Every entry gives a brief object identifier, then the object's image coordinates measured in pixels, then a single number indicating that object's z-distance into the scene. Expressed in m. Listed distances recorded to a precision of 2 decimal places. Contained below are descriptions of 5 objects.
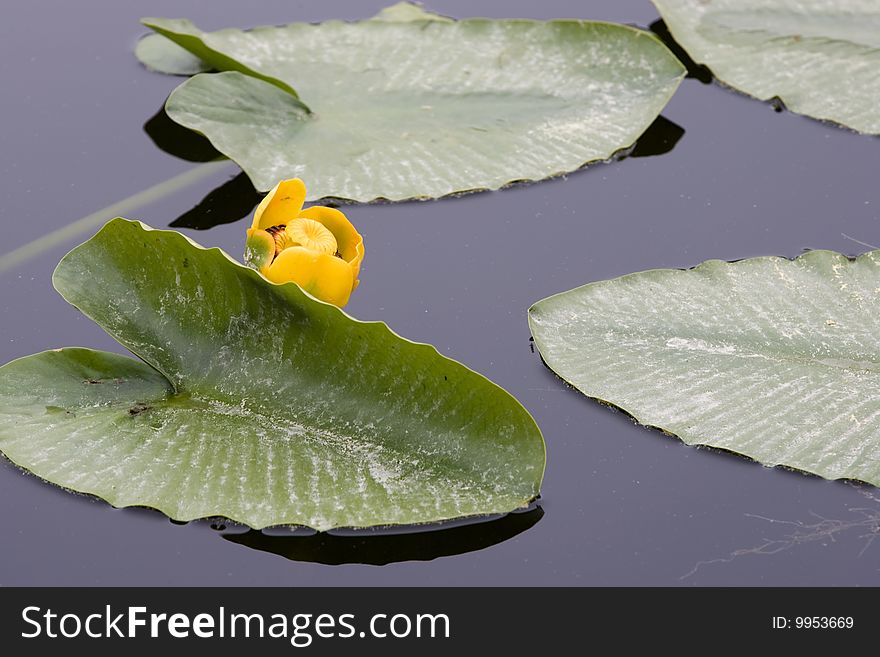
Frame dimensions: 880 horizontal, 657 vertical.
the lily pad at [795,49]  2.83
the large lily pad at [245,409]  2.54
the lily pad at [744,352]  2.58
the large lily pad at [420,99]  2.77
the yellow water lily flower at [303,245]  2.59
